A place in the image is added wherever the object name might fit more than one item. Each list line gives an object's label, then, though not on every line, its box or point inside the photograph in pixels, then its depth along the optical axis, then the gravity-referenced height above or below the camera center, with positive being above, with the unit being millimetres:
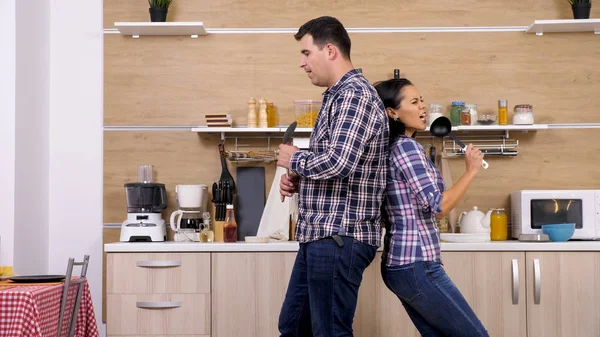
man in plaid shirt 2298 -22
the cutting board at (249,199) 3939 -85
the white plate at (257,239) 3609 -265
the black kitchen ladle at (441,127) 2957 +210
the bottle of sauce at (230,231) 3727 -234
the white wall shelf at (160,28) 3873 +793
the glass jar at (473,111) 3877 +353
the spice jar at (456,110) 3898 +360
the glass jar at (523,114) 3834 +331
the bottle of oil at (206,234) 3770 -251
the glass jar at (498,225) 3781 -219
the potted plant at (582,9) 3891 +866
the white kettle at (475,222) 3734 -200
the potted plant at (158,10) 3908 +881
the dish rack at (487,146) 3971 +180
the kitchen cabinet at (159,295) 3486 -509
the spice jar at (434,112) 3887 +353
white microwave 3666 -138
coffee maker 3785 -152
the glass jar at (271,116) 3949 +344
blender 3727 -145
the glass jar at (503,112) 3883 +345
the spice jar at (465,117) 3863 +321
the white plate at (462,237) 3561 -259
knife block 3828 -240
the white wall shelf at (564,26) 3834 +781
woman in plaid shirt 2264 -136
